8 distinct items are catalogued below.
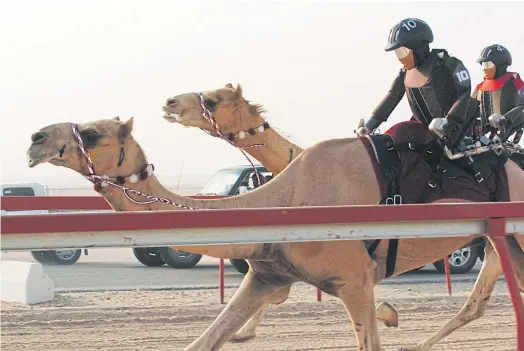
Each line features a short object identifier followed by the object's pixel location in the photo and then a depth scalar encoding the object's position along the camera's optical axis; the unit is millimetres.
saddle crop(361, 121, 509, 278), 10422
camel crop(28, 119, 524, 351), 9201
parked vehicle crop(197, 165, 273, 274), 21735
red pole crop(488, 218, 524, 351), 7824
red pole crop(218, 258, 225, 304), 16330
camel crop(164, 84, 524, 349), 12418
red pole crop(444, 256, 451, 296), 16770
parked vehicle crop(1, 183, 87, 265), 25533
